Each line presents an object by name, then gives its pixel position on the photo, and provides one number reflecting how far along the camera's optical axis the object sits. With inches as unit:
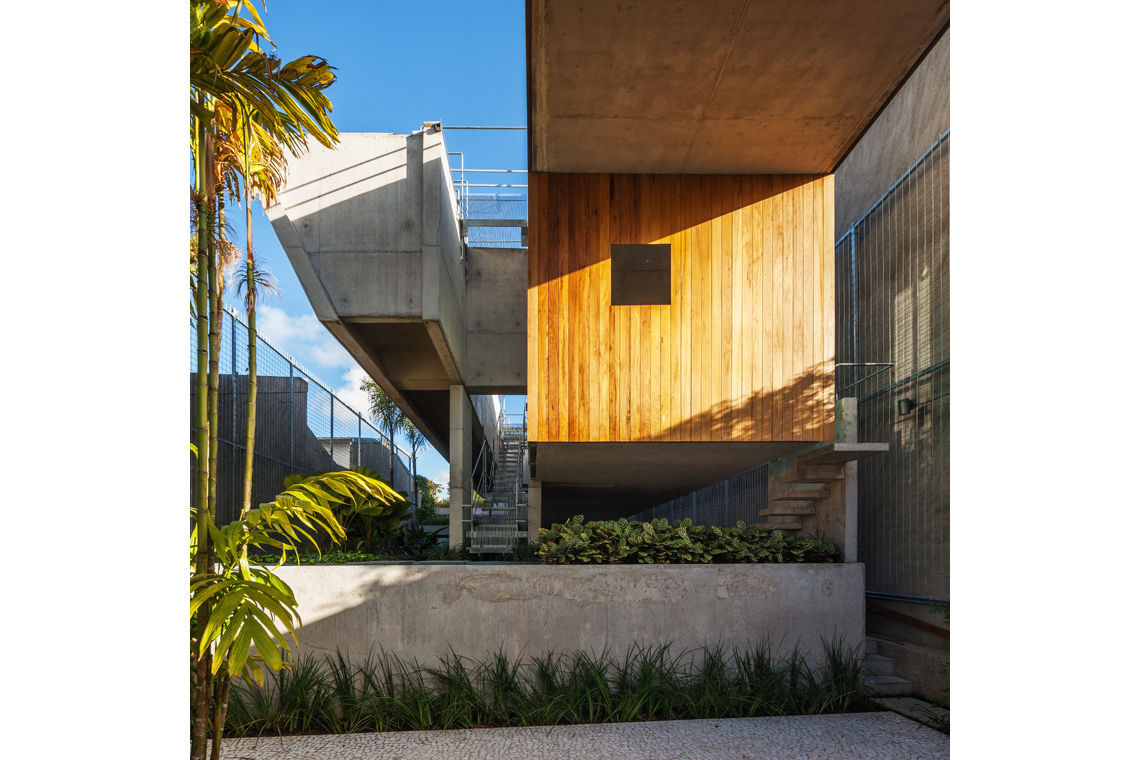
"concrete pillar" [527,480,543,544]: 474.2
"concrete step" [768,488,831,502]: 336.2
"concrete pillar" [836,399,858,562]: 312.2
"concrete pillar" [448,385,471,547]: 500.4
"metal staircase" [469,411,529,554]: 497.4
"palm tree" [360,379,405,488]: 960.9
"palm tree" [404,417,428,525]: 1009.2
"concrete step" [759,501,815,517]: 344.8
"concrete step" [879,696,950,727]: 246.4
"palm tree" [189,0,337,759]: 112.7
